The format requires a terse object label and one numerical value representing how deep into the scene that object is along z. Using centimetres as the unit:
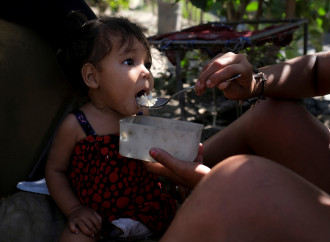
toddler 150
